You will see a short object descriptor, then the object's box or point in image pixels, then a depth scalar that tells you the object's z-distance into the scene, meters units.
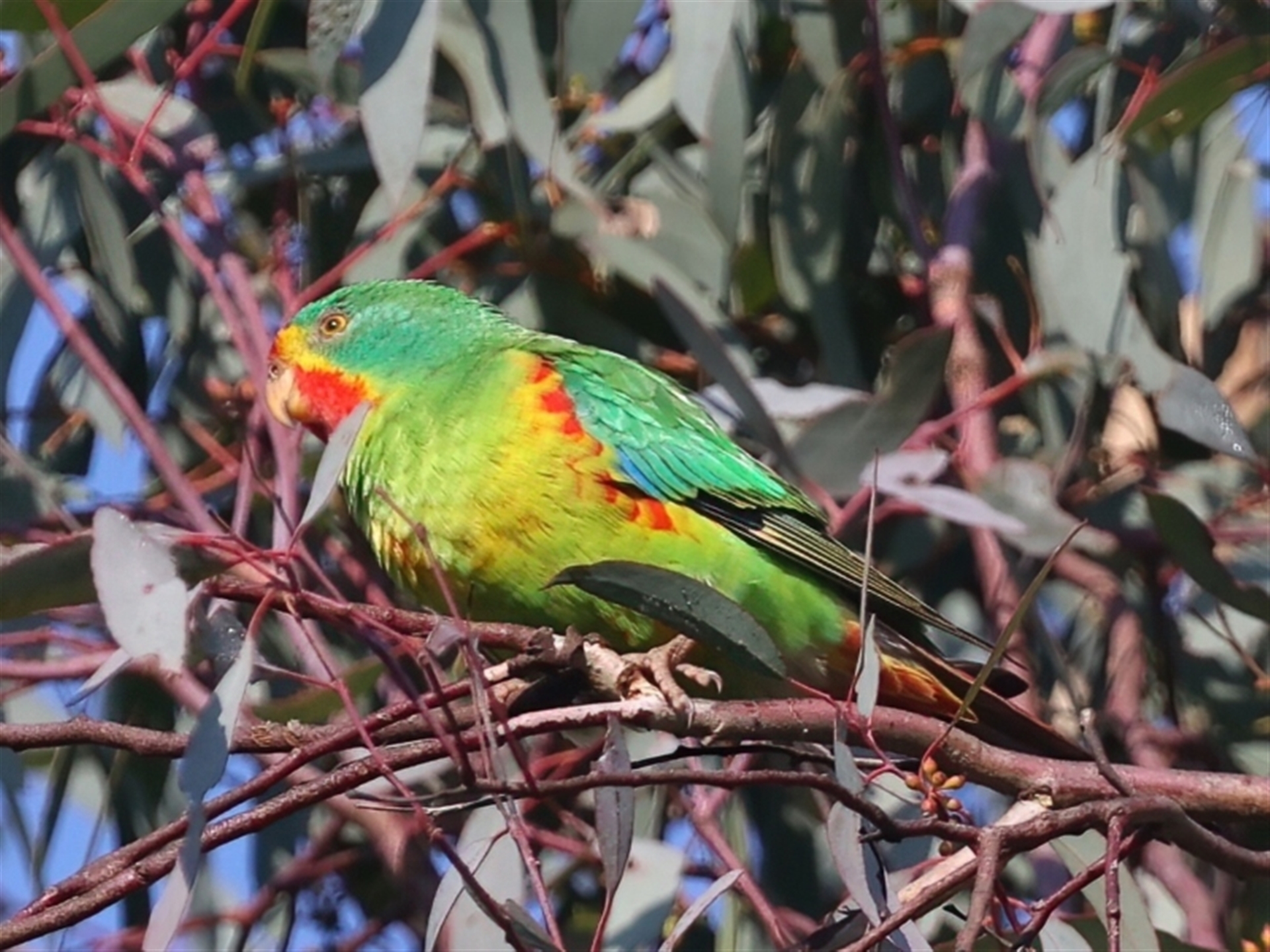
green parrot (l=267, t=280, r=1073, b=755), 6.34
